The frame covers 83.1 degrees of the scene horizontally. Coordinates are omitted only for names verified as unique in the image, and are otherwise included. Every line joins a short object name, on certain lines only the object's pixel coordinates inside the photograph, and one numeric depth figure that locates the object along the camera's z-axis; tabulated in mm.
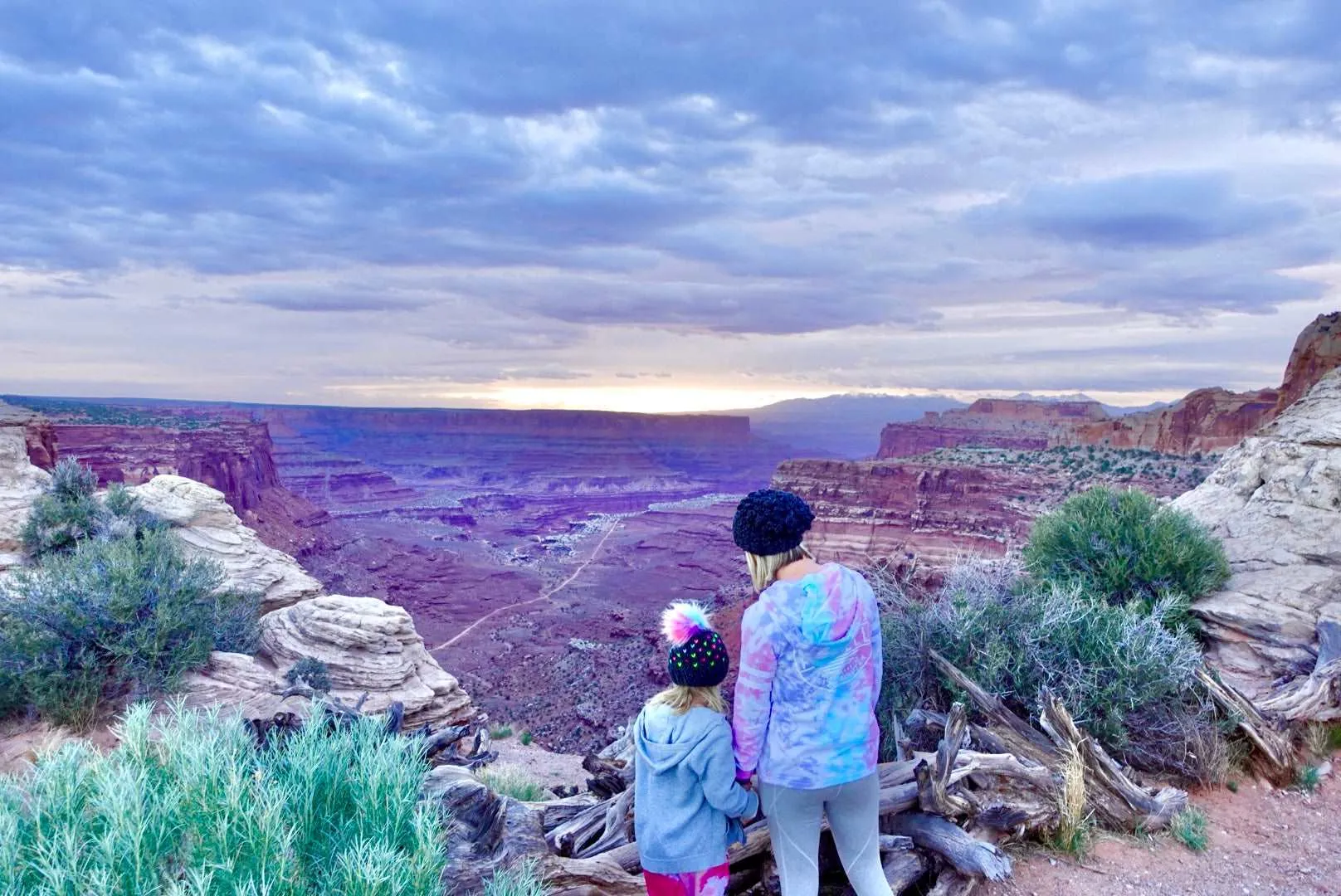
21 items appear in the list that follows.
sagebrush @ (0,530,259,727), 6848
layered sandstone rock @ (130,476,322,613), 12422
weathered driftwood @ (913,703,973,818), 3980
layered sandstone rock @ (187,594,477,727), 10562
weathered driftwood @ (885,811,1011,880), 3758
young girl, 2982
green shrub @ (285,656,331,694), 8867
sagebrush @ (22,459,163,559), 10453
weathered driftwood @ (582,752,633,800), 4742
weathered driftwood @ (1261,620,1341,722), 5793
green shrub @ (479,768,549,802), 7137
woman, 2949
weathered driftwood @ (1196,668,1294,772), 5344
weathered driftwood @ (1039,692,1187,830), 4512
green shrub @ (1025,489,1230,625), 7539
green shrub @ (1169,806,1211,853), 4461
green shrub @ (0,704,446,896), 2184
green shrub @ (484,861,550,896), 2502
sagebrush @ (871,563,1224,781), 5250
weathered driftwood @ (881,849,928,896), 3863
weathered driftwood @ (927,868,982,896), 3785
